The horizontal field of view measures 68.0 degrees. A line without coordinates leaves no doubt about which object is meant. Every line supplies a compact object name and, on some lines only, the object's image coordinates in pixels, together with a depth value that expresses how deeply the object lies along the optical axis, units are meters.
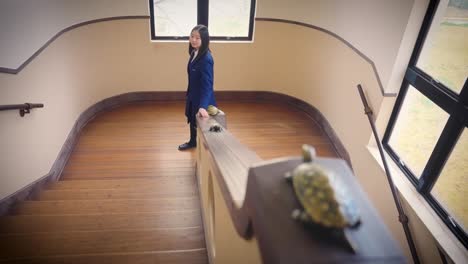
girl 3.19
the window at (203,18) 4.85
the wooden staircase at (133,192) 2.47
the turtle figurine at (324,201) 0.85
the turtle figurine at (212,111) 2.79
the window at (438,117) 2.41
